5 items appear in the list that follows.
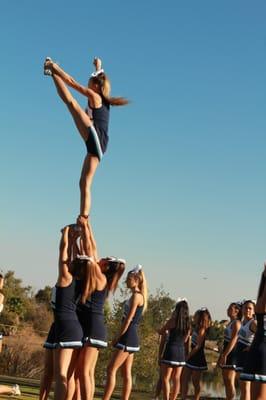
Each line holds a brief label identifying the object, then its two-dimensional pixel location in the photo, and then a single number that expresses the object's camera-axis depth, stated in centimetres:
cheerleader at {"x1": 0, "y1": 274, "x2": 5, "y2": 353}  974
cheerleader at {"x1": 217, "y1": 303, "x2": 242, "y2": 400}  1027
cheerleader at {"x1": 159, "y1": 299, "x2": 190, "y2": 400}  1011
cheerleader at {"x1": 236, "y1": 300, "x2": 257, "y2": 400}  980
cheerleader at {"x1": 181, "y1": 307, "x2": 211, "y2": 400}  1113
